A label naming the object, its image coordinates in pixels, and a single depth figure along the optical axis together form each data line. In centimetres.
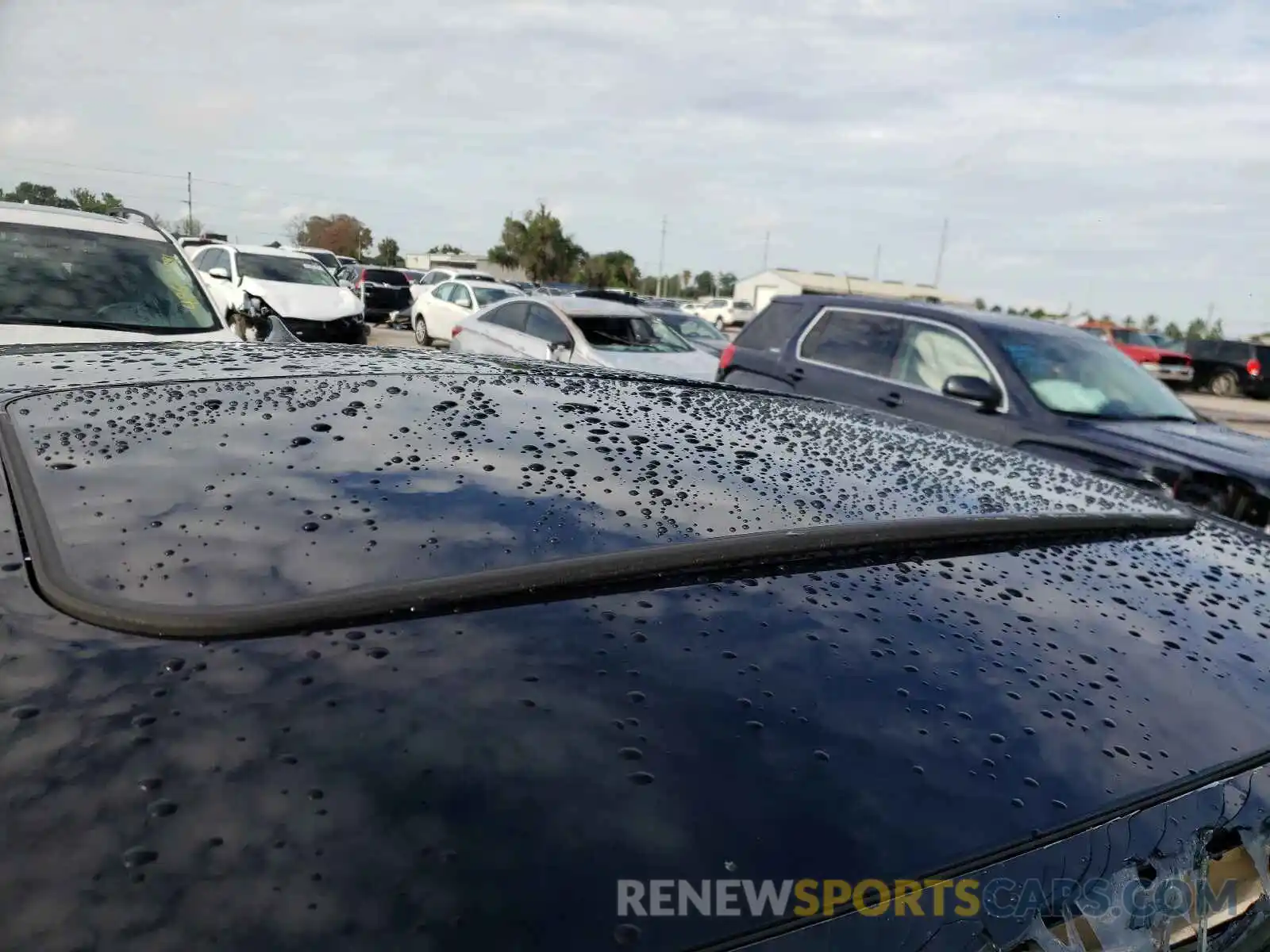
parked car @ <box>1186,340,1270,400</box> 2642
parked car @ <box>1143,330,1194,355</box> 2705
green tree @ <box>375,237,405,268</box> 7860
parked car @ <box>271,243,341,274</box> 2999
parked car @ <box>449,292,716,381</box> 1009
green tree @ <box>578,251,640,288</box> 7031
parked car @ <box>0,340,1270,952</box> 77
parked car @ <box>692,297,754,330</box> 4199
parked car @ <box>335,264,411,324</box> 2475
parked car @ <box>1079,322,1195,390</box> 2445
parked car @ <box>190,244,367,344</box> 1335
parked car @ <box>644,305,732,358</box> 1512
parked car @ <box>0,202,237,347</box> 493
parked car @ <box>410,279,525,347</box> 1848
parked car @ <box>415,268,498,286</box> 2797
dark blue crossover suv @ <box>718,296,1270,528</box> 517
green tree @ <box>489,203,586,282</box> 6706
